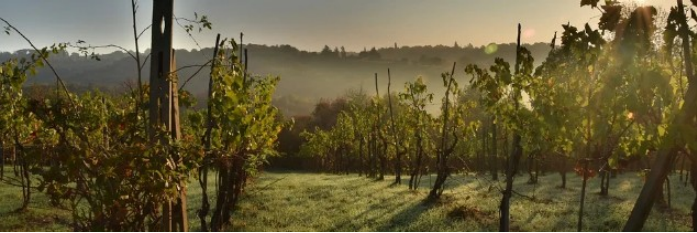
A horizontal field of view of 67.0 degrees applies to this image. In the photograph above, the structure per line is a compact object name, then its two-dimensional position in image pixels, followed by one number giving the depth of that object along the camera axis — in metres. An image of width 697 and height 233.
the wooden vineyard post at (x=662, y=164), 4.06
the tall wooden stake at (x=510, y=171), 8.80
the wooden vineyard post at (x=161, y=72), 5.45
